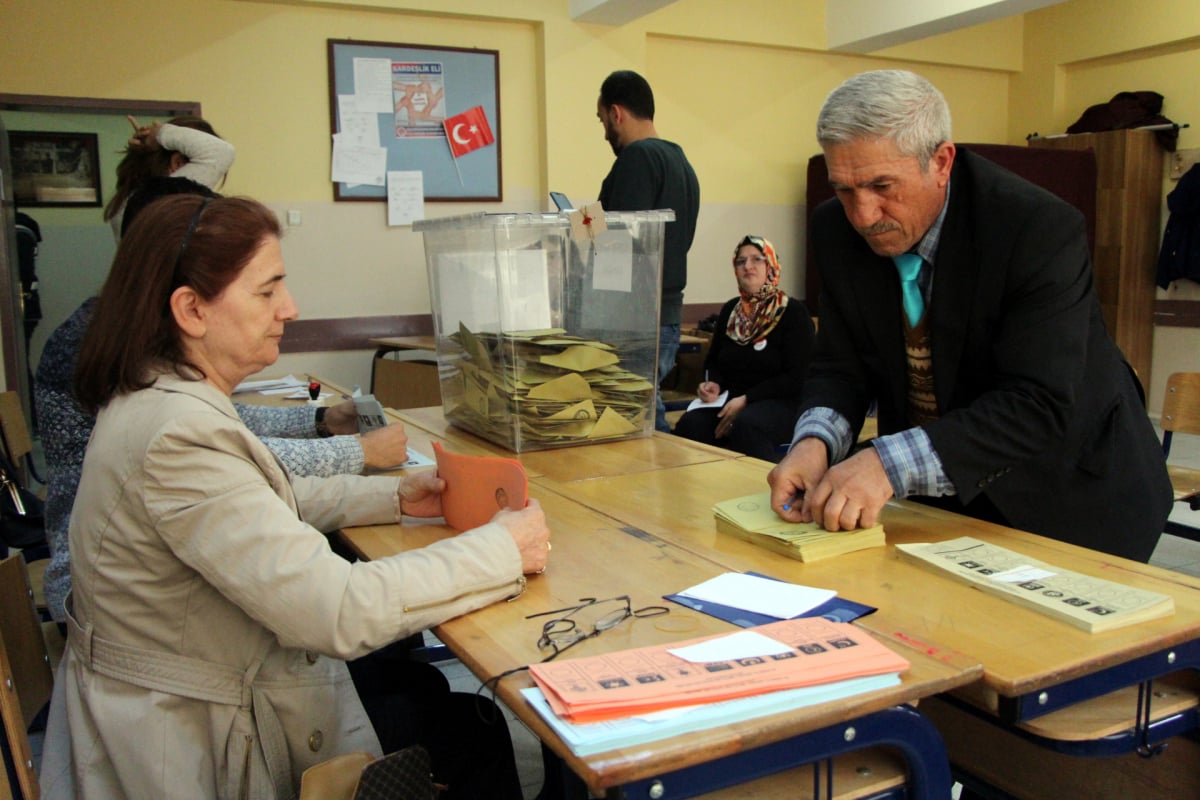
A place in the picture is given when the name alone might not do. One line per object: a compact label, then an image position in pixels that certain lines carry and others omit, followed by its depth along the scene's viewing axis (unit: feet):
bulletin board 17.74
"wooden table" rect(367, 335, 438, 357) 16.66
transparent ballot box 6.63
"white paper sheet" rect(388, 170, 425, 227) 18.29
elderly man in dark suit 4.59
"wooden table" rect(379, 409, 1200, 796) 3.31
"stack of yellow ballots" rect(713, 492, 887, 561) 4.41
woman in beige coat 3.59
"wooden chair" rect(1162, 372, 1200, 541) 10.52
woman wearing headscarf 12.78
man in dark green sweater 10.57
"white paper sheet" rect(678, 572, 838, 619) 3.77
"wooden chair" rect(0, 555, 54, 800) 4.62
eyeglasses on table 3.51
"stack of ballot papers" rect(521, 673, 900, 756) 2.75
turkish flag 18.58
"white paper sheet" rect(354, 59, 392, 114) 17.76
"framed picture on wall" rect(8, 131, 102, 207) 21.89
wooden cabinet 22.76
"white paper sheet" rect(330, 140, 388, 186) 17.85
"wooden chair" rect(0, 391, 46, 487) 8.84
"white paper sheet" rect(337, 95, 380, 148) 17.72
